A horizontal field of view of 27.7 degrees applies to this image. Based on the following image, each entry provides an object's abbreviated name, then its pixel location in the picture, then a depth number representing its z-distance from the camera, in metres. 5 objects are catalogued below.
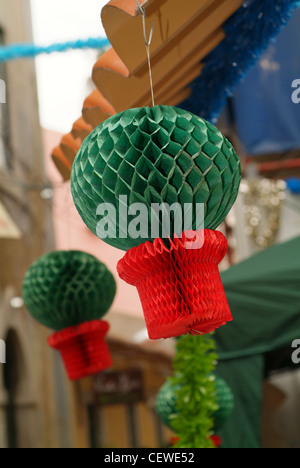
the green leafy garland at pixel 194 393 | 2.21
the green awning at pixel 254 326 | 3.54
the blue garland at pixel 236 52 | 1.92
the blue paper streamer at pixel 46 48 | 3.82
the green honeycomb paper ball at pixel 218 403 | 2.71
